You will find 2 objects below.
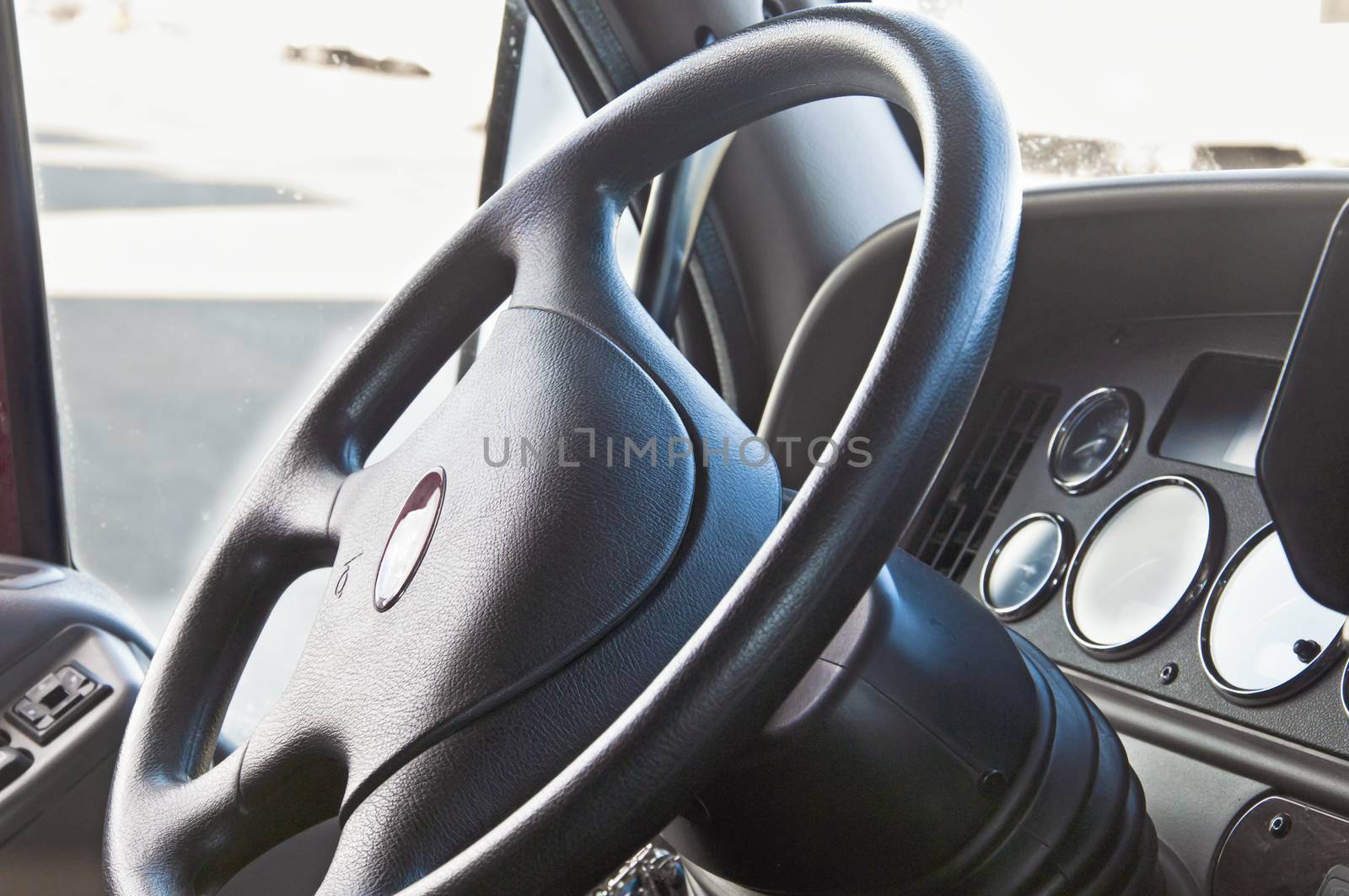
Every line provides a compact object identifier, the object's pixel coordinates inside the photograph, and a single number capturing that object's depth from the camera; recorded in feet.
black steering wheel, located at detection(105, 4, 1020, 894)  1.56
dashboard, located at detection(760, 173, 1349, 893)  2.86
